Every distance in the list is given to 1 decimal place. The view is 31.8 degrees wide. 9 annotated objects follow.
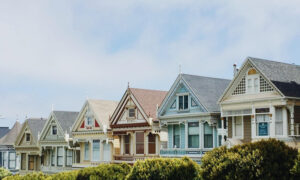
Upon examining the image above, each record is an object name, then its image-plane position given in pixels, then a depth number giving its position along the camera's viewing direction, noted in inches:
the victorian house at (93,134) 2116.5
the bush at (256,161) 1076.5
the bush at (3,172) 2499.1
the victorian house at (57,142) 2346.2
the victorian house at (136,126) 1916.7
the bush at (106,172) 1574.8
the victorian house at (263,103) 1439.5
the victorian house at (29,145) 2522.1
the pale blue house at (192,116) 1681.8
